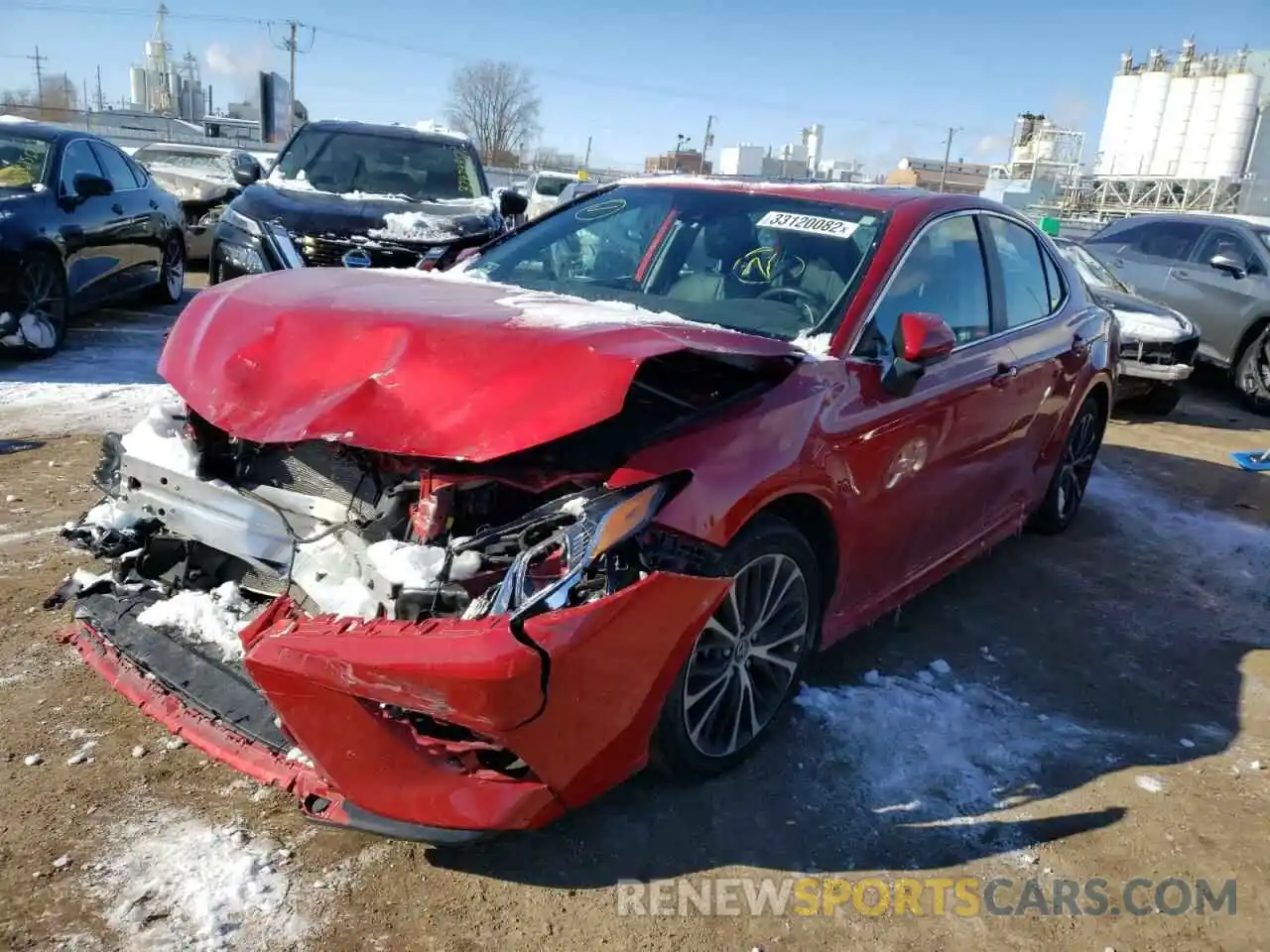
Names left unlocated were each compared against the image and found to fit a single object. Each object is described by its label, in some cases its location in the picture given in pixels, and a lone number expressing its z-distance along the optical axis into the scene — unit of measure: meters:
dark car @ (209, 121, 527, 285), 6.83
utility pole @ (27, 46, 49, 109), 76.36
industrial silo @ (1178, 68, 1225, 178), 47.22
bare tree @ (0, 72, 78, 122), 47.84
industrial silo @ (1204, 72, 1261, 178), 46.00
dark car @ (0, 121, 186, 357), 7.05
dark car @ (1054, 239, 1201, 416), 8.73
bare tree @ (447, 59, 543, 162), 66.38
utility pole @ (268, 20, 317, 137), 50.44
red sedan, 2.25
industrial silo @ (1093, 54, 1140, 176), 50.81
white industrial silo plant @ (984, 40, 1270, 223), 44.97
